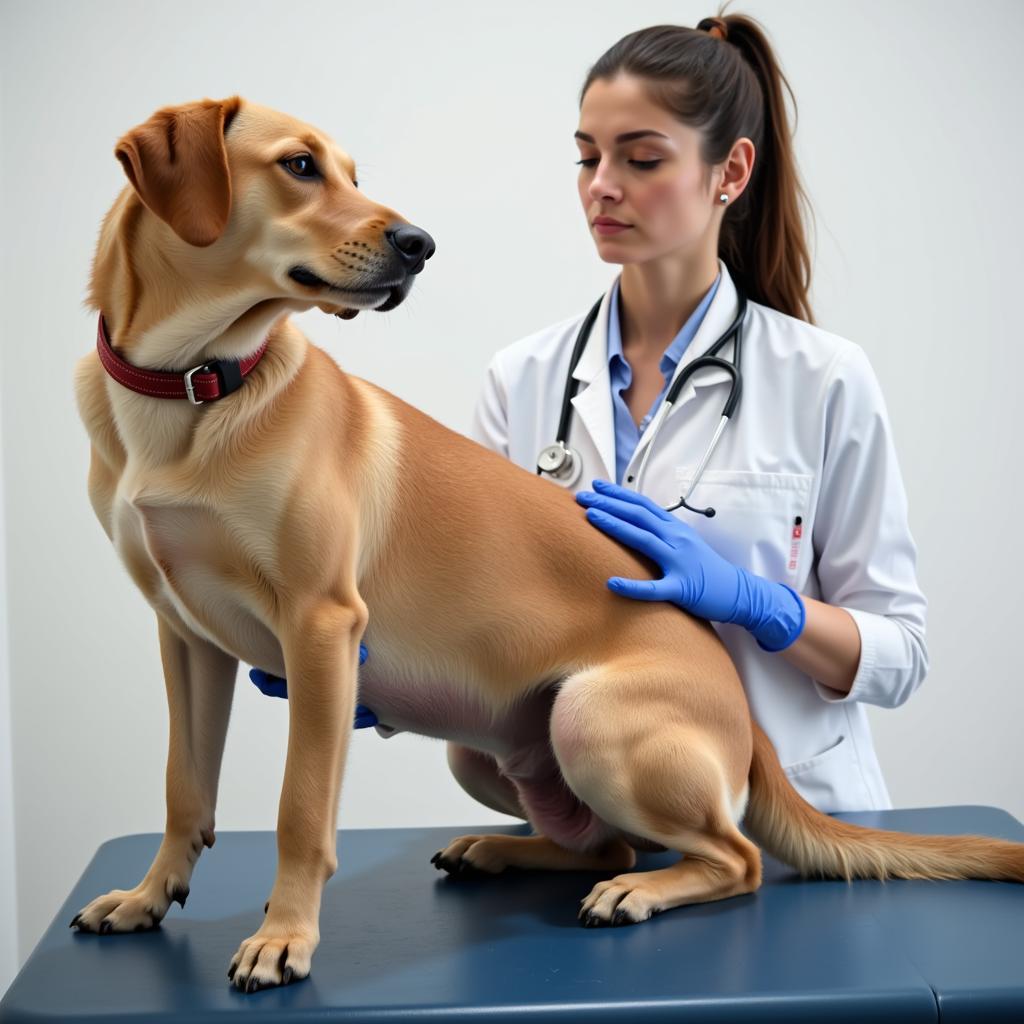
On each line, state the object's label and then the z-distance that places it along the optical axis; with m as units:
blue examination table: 1.17
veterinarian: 1.74
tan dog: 1.23
